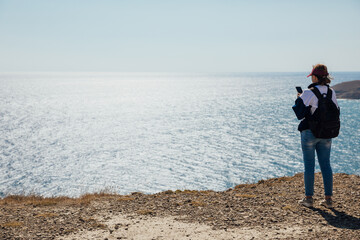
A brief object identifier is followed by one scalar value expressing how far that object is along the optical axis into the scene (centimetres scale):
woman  642
